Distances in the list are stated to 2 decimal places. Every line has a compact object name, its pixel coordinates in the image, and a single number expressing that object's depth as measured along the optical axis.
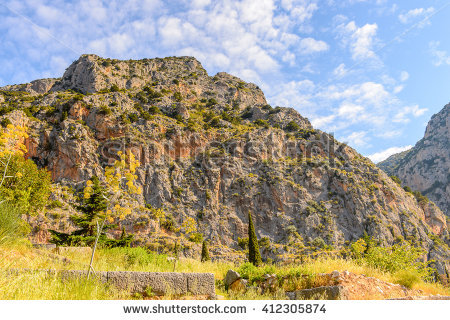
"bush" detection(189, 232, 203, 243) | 43.43
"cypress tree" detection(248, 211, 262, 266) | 31.57
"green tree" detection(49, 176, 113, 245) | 18.61
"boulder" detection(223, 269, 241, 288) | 11.21
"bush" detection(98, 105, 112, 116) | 54.57
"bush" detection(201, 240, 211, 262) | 35.28
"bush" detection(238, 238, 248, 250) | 47.38
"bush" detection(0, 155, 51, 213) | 20.75
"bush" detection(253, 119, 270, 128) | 72.05
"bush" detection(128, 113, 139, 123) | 58.41
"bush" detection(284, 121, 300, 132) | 73.12
